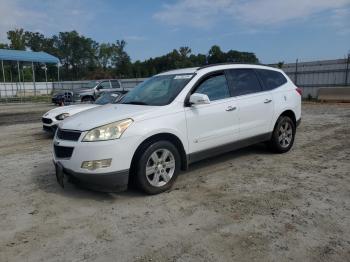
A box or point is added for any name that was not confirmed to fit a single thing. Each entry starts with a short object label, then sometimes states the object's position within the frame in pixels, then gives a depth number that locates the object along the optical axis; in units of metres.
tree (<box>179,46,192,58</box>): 77.31
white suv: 4.42
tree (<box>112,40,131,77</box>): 92.25
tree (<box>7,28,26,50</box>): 69.12
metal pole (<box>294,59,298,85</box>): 22.53
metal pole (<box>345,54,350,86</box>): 20.15
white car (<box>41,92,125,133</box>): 9.44
